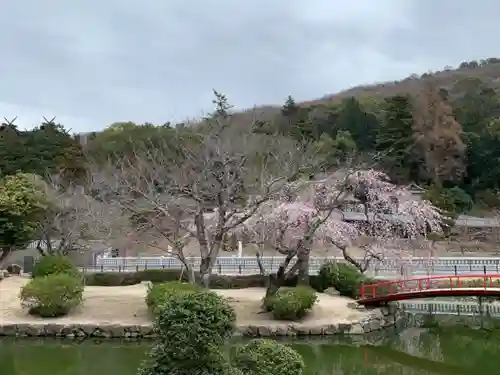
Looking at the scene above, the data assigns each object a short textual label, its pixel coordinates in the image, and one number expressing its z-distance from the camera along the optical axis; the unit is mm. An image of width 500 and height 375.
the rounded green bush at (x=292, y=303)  15852
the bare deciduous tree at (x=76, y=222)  23938
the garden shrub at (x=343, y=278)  19109
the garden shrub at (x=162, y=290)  15484
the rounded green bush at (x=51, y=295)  16297
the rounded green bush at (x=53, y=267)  18719
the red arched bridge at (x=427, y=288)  16141
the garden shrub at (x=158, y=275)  23547
